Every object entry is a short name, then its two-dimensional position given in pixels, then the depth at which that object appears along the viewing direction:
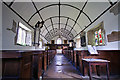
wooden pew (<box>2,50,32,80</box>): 1.06
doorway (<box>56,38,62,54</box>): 17.05
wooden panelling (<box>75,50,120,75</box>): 2.24
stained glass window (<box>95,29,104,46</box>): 3.44
